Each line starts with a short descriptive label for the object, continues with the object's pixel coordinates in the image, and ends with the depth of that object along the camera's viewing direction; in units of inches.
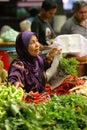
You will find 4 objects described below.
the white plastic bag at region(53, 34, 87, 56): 203.6
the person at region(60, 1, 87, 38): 235.6
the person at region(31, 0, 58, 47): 238.1
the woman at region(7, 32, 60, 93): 172.6
